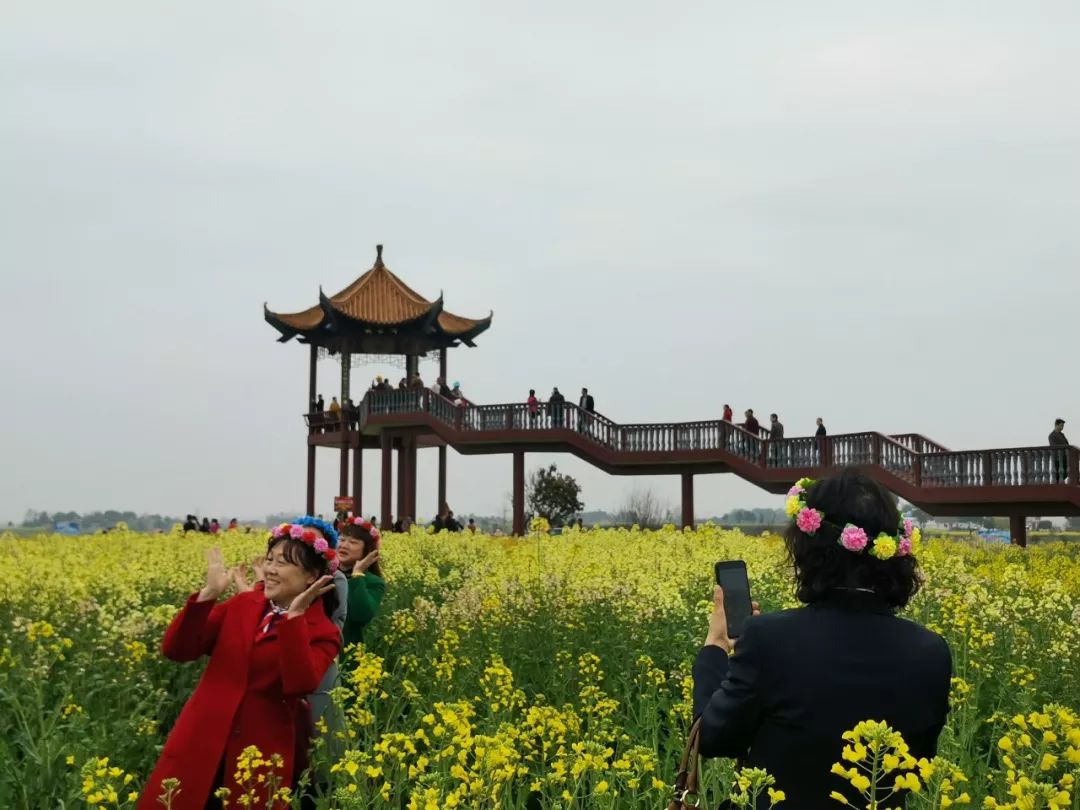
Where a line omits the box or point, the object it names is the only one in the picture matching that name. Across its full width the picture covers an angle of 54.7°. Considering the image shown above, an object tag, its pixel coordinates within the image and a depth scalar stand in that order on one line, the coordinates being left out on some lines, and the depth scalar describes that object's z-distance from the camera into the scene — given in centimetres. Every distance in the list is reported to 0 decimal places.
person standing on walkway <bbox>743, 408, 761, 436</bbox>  2567
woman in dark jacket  239
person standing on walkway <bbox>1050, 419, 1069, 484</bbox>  1831
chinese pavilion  3306
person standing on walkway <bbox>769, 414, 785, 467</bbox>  2516
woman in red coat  382
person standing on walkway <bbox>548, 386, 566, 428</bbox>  2631
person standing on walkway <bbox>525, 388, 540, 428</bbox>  2645
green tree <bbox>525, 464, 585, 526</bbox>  4836
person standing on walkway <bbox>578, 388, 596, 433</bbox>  2617
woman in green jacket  568
